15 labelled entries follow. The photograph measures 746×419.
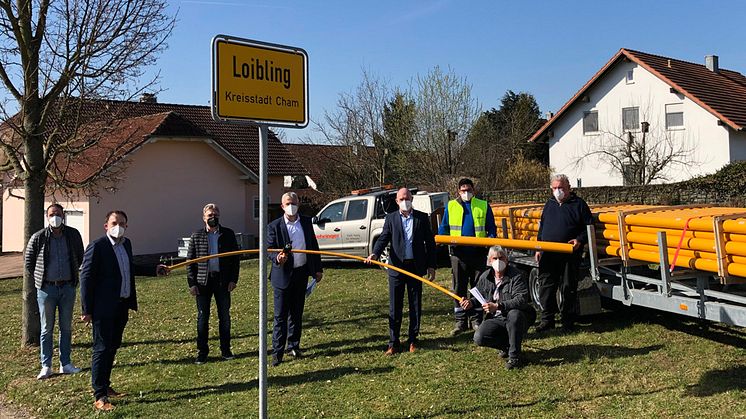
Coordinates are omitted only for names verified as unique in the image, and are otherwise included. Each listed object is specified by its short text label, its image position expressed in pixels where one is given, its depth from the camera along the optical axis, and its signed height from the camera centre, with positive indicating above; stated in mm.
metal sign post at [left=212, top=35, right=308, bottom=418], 4570 +980
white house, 28938 +4950
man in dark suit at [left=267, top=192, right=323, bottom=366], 7863 -473
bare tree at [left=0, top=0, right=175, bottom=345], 9477 +2198
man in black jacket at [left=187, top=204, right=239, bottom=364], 7891 -441
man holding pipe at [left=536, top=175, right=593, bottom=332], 7938 -194
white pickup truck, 16547 +328
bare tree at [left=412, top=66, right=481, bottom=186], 29297 +4209
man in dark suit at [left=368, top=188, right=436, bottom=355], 7898 -285
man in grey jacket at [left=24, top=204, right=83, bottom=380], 7879 -462
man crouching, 6938 -796
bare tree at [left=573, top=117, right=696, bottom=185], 28422 +3188
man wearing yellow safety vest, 8539 -66
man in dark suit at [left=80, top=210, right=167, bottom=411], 6711 -603
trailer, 6016 -591
